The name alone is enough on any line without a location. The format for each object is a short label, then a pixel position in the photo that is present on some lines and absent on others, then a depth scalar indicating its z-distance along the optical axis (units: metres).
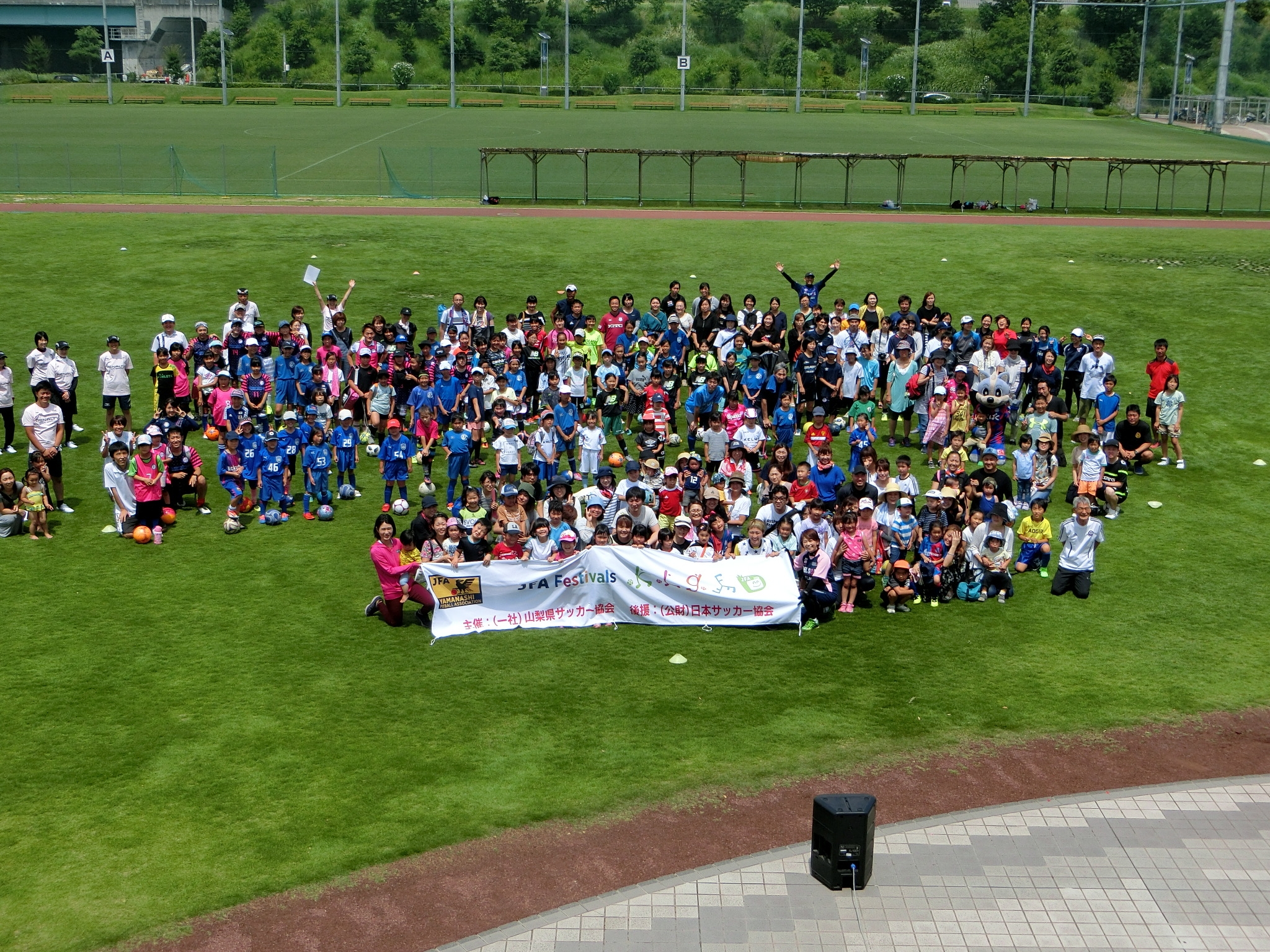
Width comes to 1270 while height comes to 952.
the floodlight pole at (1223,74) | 81.81
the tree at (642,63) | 117.94
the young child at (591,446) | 20.33
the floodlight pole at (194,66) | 114.38
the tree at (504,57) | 116.88
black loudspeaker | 10.36
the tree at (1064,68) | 111.94
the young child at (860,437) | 20.34
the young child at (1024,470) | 19.70
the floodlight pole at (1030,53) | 93.94
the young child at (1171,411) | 22.64
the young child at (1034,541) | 17.50
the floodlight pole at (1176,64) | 90.44
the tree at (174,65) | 115.62
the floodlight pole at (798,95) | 97.19
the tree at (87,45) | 116.75
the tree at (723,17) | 134.00
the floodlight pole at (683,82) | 96.19
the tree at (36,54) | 117.88
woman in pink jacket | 15.12
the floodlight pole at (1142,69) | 96.68
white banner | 15.66
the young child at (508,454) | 19.83
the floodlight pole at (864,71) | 112.44
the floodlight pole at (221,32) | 100.88
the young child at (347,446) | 19.97
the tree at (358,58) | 112.62
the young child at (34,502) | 18.36
